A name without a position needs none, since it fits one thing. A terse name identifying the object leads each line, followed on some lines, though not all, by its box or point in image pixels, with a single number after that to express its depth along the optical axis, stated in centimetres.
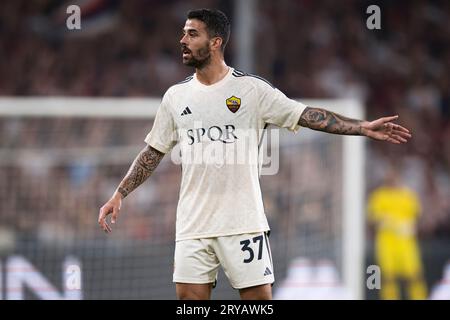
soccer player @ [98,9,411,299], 628
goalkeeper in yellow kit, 1320
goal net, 1043
